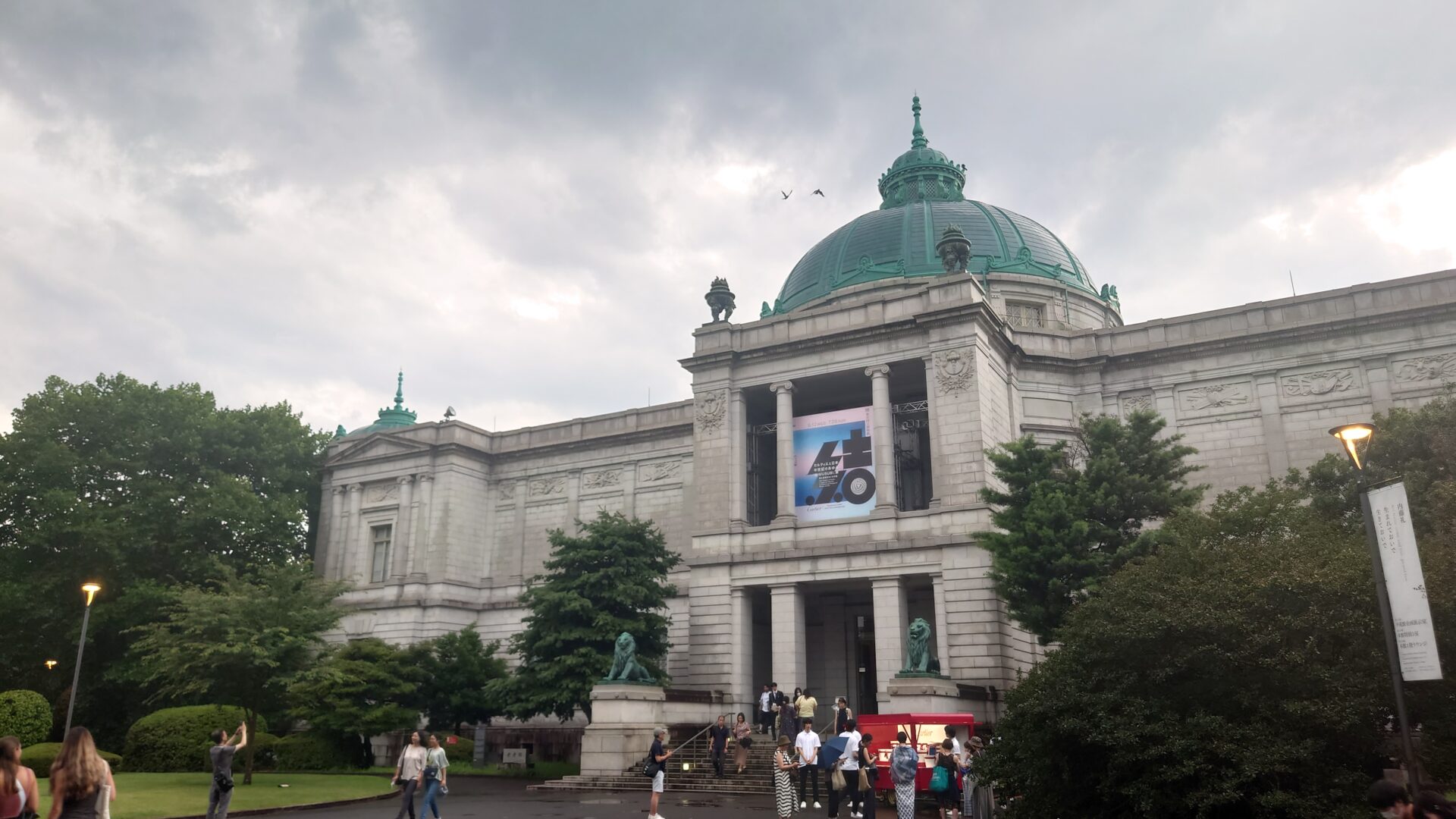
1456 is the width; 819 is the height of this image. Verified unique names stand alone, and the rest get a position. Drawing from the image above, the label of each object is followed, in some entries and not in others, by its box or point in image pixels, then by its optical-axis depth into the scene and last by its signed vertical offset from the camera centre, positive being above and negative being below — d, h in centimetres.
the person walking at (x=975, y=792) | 1762 -136
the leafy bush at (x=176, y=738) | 3444 -90
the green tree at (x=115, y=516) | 4116 +782
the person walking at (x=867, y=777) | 1708 -108
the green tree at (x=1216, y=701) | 1392 +14
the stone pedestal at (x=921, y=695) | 2594 +40
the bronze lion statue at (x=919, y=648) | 2695 +161
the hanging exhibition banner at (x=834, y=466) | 3584 +837
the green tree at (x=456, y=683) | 3806 +99
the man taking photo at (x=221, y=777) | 1659 -104
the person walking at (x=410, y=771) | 1775 -101
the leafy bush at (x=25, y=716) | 3394 -19
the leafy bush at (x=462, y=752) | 3839 -152
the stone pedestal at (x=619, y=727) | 2856 -45
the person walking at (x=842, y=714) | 2289 -6
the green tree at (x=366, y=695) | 3553 +52
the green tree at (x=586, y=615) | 3403 +317
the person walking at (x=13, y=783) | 884 -62
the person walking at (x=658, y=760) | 1795 -83
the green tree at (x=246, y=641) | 2822 +191
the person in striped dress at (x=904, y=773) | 1683 -99
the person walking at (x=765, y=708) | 3025 +7
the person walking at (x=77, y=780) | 907 -60
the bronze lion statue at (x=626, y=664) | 2989 +132
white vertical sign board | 1172 +141
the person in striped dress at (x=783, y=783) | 1886 -129
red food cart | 2134 -46
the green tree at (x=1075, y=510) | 2688 +521
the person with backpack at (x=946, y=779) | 1853 -118
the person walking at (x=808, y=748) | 1938 -68
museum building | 3400 +959
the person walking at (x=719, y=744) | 2706 -84
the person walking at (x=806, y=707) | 2494 +10
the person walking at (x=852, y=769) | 1752 -96
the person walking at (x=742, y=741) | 2731 -79
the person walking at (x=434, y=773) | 1750 -105
